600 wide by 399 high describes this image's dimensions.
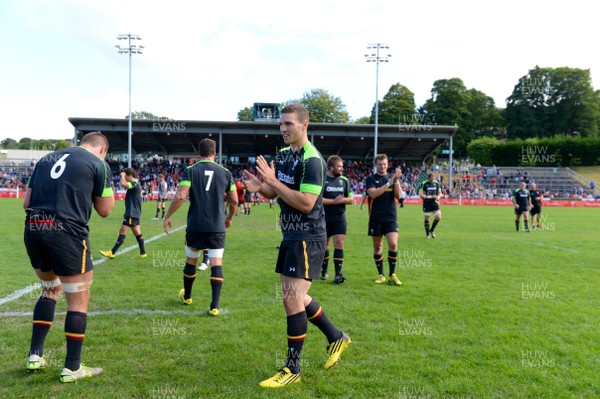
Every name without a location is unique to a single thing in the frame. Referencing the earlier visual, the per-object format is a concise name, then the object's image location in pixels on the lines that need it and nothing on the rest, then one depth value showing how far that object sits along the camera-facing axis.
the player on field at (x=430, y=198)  15.02
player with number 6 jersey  3.65
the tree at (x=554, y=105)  69.25
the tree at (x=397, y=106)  75.62
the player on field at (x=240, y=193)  17.57
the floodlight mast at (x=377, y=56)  39.97
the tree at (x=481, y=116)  75.50
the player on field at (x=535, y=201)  18.36
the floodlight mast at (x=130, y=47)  38.22
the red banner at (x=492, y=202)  39.72
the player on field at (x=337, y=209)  7.84
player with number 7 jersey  5.92
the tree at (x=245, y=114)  104.16
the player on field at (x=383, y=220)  7.68
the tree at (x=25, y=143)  131.18
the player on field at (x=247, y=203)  23.39
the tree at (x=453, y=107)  73.75
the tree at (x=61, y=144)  98.69
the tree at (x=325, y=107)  86.69
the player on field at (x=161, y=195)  20.48
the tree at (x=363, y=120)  92.99
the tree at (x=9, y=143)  136.26
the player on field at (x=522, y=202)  17.50
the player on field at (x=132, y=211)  9.78
